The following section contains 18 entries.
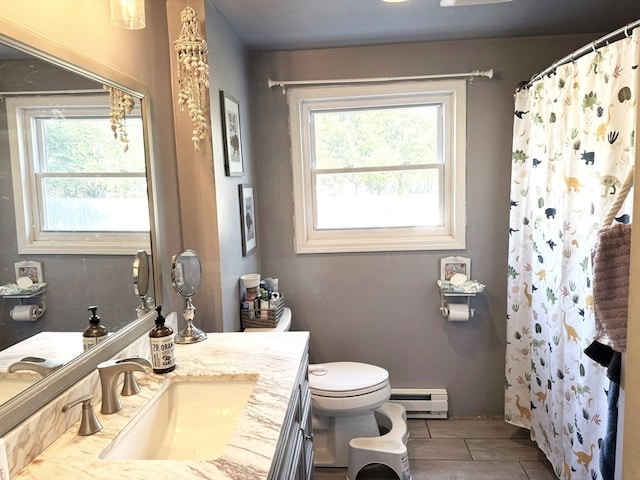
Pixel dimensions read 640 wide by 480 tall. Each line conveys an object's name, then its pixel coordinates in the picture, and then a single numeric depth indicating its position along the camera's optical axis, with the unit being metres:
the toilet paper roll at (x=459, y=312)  2.74
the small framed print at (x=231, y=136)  2.19
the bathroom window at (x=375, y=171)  2.80
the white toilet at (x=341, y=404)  2.38
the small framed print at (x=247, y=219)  2.47
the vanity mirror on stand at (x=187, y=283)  1.79
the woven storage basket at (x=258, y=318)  2.40
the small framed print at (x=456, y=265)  2.83
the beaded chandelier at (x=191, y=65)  1.78
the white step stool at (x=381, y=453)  2.29
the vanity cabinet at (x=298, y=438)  1.29
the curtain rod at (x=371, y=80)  2.67
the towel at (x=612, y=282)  1.47
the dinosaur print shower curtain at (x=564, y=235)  1.67
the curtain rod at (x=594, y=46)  1.59
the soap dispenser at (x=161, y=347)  1.52
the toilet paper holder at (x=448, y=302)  2.79
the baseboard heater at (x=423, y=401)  2.92
